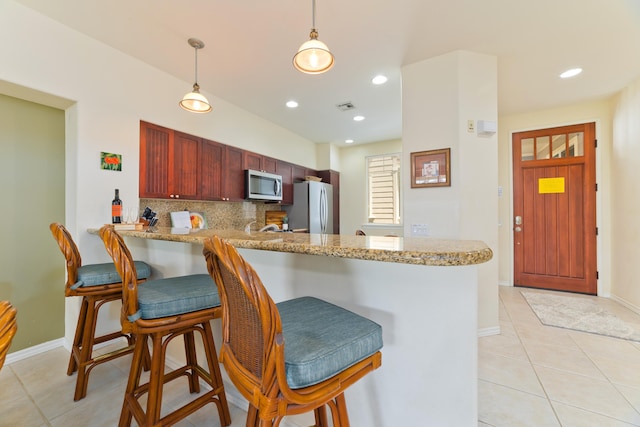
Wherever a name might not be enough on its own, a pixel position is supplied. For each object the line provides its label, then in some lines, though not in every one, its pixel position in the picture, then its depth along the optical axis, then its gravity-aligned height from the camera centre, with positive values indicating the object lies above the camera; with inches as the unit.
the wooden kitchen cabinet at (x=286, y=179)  182.9 +25.5
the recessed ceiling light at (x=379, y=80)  120.0 +62.2
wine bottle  93.0 +1.4
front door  148.3 +2.6
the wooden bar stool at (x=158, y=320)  45.6 -18.6
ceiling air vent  147.9 +61.6
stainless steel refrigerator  191.3 +5.1
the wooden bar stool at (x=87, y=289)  66.8 -19.1
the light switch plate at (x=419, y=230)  108.6 -6.8
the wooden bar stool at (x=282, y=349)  26.0 -14.9
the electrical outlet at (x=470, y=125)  102.7 +34.3
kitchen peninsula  36.5 -15.3
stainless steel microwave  151.6 +17.7
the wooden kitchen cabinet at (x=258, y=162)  155.7 +32.6
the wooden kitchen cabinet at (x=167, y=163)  106.5 +22.4
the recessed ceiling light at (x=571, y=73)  114.3 +61.9
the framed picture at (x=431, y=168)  103.7 +18.3
